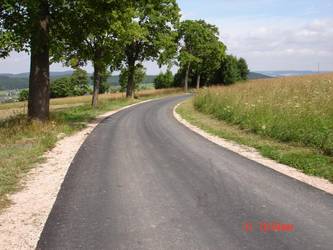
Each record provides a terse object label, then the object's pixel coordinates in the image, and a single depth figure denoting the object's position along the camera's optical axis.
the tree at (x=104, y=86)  119.29
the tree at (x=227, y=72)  77.25
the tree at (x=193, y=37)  58.97
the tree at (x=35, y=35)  15.82
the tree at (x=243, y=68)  89.15
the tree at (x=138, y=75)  43.02
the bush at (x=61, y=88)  113.81
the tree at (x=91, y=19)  17.14
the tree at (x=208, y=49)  59.94
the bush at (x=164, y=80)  106.62
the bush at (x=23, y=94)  115.40
